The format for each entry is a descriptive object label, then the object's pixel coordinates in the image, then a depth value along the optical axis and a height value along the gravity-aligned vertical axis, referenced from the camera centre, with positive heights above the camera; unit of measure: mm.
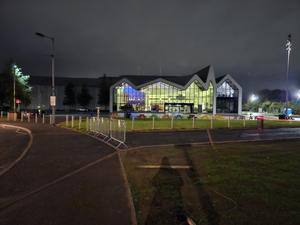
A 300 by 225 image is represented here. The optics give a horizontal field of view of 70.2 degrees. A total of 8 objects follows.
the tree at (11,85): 37157 +4004
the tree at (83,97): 70682 +3847
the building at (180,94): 51740 +4139
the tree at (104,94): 71422 +4864
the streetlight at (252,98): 69226 +4455
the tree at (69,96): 71090 +4182
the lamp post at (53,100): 20499 +790
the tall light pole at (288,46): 29901 +9351
